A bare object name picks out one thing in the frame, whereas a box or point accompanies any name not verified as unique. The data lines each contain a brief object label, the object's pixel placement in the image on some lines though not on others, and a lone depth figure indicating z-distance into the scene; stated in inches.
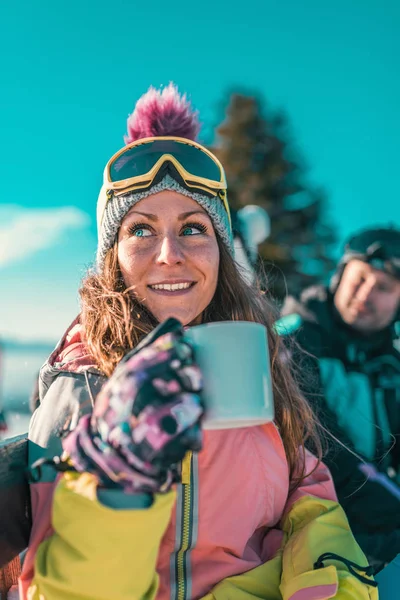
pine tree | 690.2
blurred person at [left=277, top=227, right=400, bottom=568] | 86.0
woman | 37.9
